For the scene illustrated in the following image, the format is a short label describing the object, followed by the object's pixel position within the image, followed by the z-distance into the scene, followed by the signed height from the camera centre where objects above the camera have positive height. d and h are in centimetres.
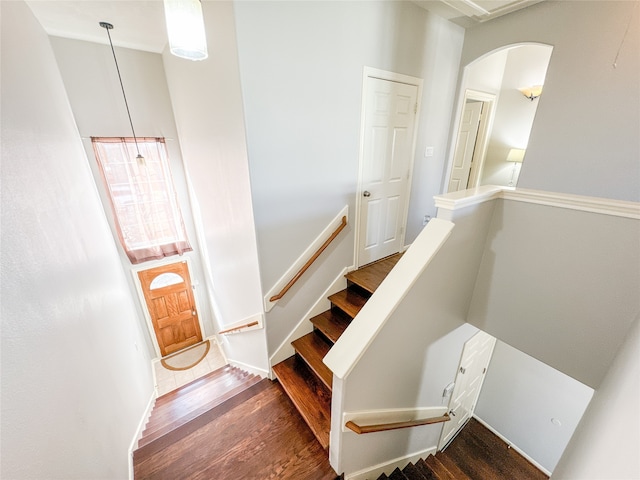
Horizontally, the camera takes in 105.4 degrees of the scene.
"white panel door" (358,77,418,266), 238 -18
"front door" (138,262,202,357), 411 -265
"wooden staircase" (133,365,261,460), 200 -255
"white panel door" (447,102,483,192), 377 +3
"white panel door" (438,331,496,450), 269 -278
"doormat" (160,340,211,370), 449 -371
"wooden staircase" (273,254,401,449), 197 -181
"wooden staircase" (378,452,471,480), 197 -267
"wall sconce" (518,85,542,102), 367 +77
